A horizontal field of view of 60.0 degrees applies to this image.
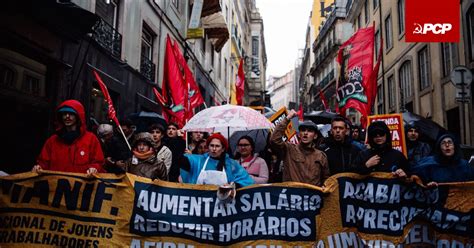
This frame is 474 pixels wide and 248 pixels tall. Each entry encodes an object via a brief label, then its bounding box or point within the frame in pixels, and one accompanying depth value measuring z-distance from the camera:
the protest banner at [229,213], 3.96
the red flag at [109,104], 6.79
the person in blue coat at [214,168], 4.35
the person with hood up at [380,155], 4.31
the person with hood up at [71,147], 4.41
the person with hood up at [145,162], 4.50
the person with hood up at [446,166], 4.59
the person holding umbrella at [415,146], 6.75
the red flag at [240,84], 14.38
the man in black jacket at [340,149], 5.10
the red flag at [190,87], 9.10
